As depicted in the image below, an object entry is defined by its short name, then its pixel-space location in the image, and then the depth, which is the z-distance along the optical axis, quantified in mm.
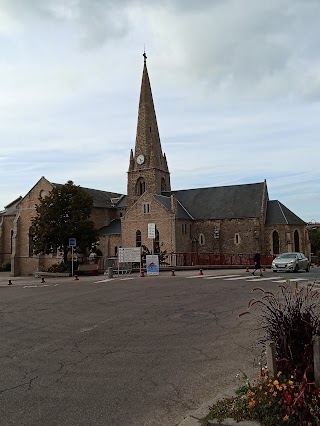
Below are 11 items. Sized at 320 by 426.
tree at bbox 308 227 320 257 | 65200
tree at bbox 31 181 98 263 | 36844
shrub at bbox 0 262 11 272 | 57384
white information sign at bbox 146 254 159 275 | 26766
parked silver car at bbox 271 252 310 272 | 25594
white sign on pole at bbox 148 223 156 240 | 27641
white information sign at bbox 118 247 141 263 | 28688
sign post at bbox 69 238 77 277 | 30444
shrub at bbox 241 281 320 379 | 4488
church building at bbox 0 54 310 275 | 46281
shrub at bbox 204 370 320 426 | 3900
